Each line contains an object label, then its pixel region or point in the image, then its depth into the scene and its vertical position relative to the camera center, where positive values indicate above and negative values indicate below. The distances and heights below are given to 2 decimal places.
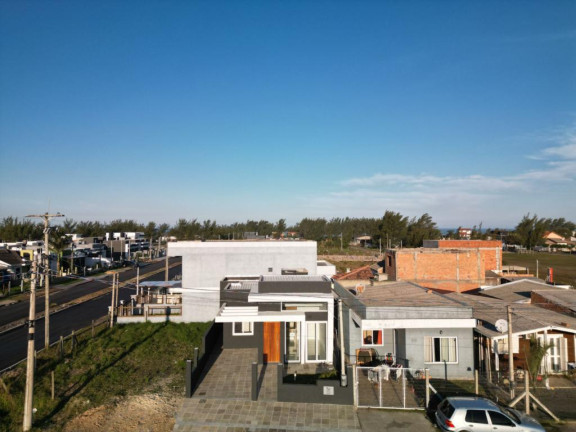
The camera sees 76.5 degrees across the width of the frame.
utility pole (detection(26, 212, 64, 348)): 16.12 +0.08
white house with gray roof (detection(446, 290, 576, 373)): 15.79 -4.93
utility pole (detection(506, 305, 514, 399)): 13.50 -4.82
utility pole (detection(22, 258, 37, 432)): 11.83 -4.96
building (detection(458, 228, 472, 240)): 102.50 -1.32
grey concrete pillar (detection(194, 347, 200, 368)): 15.31 -5.45
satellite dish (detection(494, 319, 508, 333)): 15.40 -4.06
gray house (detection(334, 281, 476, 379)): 15.75 -4.45
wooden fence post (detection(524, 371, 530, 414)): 12.37 -5.68
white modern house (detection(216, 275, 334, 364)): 16.91 -4.07
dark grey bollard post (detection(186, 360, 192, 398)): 13.68 -5.72
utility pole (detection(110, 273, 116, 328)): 24.44 -5.94
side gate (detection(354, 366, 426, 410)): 13.30 -6.35
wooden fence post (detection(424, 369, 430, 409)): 13.09 -5.82
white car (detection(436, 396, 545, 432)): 10.86 -5.73
